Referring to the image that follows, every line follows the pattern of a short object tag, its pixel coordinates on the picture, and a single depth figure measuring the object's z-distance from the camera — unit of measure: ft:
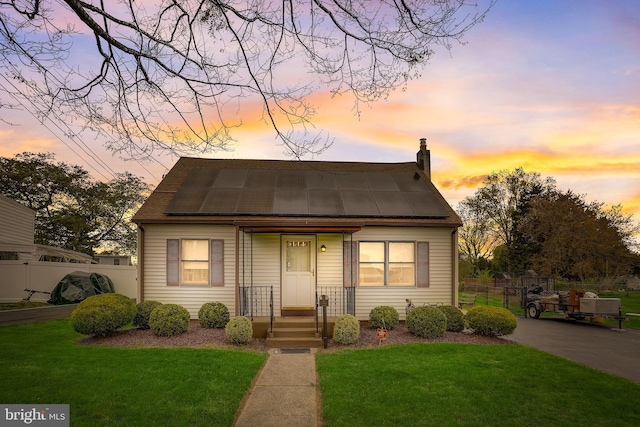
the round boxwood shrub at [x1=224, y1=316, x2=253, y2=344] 37.96
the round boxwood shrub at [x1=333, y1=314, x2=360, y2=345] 38.34
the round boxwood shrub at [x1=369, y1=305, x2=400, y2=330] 43.14
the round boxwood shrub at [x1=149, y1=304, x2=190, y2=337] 39.42
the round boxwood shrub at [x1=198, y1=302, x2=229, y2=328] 43.32
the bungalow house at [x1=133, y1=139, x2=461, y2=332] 47.75
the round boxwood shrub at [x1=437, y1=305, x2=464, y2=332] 43.19
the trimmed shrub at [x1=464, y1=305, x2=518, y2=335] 40.37
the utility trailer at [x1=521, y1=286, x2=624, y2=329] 55.42
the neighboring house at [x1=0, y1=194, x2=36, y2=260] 77.41
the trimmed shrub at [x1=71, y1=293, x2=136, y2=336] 37.83
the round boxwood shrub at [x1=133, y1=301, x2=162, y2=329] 43.04
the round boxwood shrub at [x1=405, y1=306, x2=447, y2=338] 39.88
